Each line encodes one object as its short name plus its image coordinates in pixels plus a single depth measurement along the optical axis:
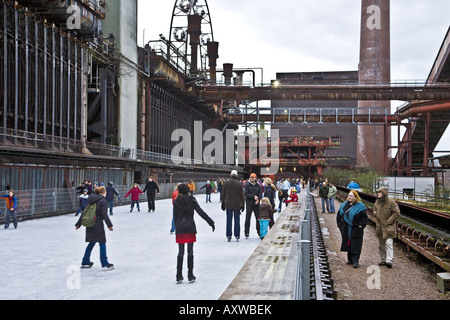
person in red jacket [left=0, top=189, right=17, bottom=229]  14.65
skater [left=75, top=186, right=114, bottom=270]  8.09
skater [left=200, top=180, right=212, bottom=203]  29.58
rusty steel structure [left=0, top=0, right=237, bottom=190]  21.50
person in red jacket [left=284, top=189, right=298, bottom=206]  23.15
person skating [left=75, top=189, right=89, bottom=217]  17.38
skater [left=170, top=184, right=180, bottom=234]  13.30
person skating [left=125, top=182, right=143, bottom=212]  21.39
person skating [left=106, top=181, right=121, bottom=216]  19.97
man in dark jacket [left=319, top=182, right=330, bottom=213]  24.56
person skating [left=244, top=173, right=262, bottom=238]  12.10
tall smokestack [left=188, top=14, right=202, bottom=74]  58.03
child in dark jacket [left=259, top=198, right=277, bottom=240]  11.80
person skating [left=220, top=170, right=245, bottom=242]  11.48
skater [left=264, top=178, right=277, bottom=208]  13.78
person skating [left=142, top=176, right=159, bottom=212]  20.23
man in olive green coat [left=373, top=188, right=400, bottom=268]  9.30
